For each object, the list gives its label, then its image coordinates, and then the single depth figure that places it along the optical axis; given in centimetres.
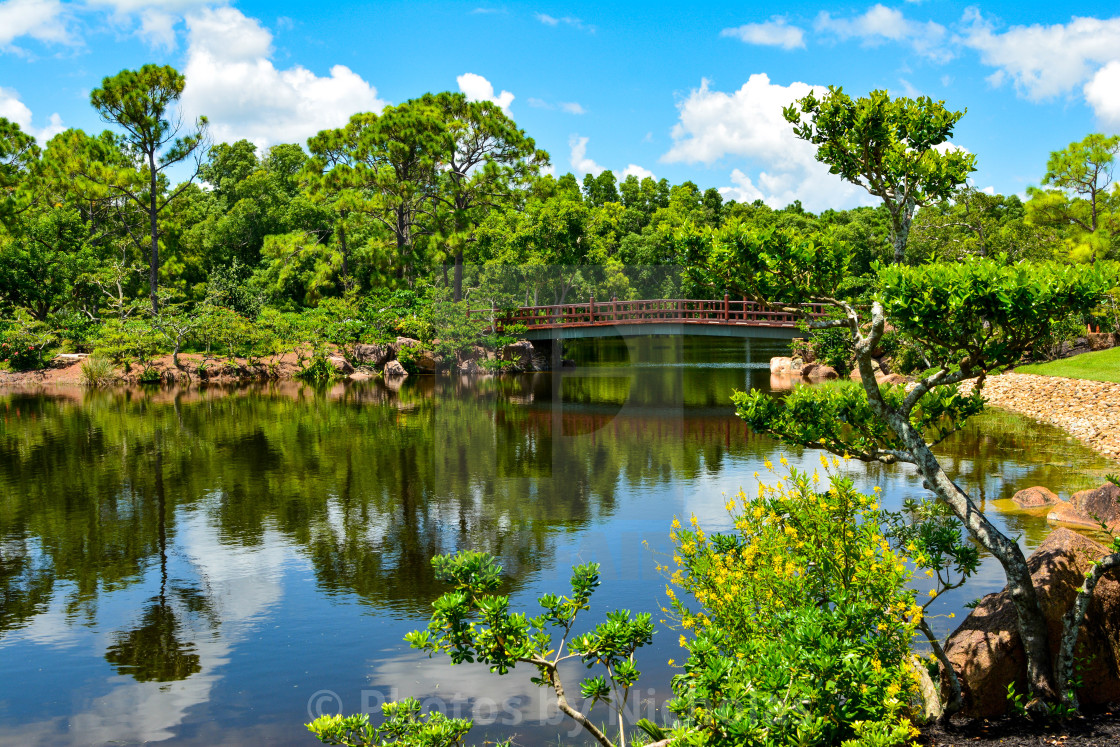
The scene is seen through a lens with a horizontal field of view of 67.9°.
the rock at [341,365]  4103
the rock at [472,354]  4309
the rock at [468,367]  4288
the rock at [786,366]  4028
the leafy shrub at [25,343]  3912
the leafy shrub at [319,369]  4081
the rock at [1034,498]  1496
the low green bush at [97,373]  3791
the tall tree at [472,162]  4594
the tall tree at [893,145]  790
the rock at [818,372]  3770
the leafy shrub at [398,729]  539
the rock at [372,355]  4216
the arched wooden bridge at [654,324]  3428
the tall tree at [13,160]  4341
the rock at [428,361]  4328
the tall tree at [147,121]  4206
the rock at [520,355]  4344
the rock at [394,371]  4100
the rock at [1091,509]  1373
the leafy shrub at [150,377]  3872
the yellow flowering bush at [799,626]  496
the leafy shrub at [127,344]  3881
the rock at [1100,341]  3262
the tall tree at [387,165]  4416
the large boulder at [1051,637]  704
